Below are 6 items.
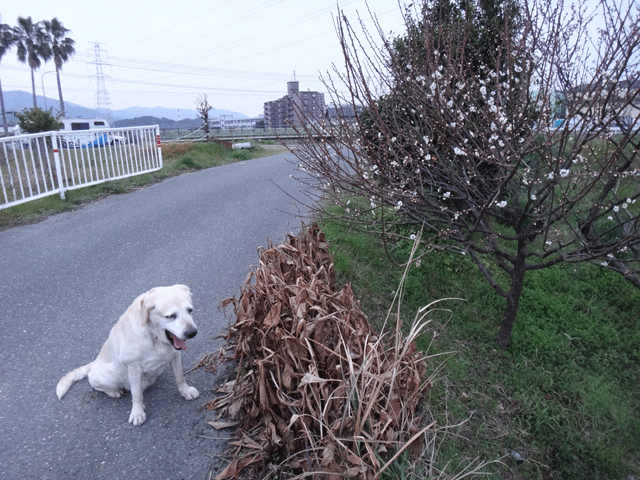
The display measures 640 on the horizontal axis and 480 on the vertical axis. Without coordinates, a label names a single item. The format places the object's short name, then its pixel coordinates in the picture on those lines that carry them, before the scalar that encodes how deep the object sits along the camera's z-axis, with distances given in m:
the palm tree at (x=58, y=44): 53.31
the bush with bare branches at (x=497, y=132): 3.39
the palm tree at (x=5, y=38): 49.12
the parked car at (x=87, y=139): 8.41
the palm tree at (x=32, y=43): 51.11
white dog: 2.78
